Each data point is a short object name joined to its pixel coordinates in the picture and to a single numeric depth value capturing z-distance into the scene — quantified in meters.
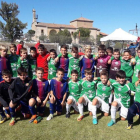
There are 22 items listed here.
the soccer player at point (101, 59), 4.37
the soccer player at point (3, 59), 4.23
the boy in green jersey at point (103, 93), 3.64
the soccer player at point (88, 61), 4.42
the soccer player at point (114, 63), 4.23
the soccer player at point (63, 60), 4.45
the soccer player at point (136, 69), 3.94
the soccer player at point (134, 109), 3.11
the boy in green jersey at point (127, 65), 4.12
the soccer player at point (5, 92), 3.46
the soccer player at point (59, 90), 3.71
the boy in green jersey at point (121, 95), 3.41
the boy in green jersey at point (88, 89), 3.74
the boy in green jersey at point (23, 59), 4.28
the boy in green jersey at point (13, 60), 4.39
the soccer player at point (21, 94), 3.39
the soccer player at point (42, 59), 4.54
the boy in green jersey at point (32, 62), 4.50
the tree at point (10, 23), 31.55
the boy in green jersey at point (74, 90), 3.73
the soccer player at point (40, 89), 3.65
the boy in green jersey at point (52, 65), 4.52
